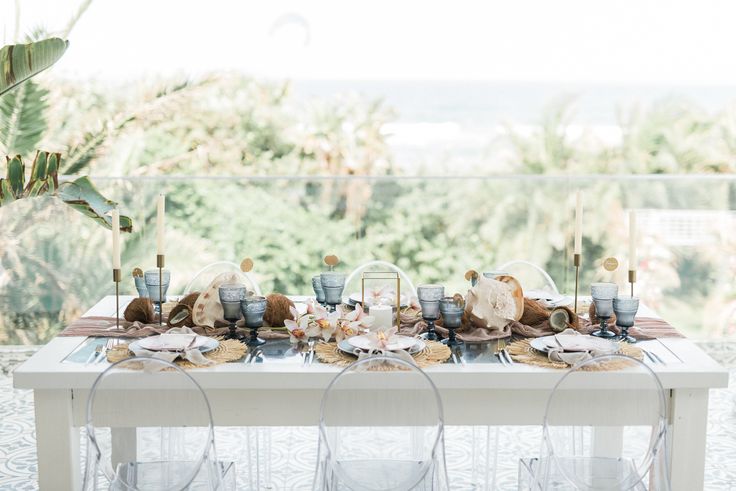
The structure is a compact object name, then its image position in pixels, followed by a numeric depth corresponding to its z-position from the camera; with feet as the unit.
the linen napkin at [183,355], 7.30
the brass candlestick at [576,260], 8.32
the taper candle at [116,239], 8.20
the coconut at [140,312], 8.68
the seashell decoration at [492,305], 8.24
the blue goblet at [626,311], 8.18
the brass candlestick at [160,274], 8.30
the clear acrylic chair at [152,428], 6.58
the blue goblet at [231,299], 8.14
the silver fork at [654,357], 7.43
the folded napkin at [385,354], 7.36
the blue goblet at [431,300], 8.25
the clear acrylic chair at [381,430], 6.55
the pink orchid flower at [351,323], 7.97
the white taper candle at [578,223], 8.41
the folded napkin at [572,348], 7.38
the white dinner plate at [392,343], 7.57
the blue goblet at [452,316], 7.96
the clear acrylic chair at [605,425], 6.64
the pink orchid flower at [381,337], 7.51
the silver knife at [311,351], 7.52
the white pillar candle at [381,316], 8.45
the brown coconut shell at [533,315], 8.61
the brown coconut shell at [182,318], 8.54
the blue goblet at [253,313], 7.94
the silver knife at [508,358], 7.41
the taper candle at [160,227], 8.39
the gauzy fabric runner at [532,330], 8.17
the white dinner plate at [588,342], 7.63
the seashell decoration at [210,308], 8.48
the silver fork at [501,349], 7.49
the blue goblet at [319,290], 9.48
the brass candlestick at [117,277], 8.14
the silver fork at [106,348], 7.57
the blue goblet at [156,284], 9.16
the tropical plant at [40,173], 12.13
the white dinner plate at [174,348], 7.63
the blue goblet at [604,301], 8.30
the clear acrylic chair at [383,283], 10.01
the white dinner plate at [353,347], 7.57
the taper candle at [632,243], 8.29
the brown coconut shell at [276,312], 8.49
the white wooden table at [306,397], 7.09
